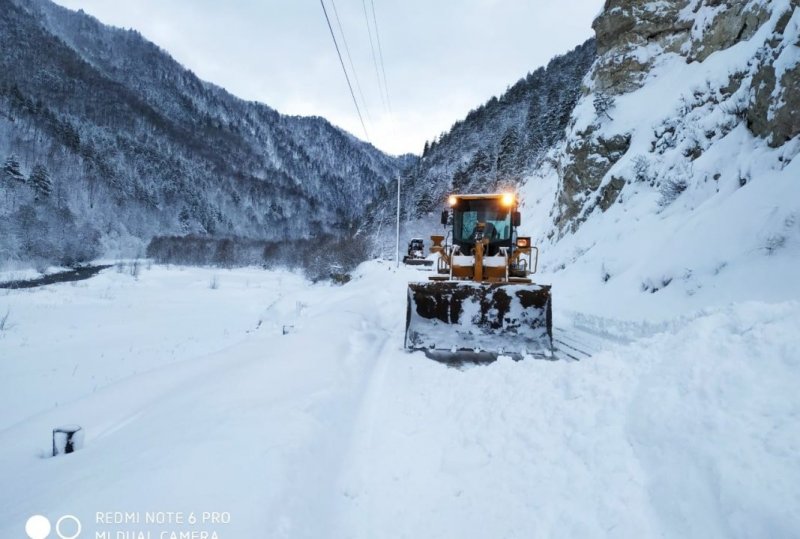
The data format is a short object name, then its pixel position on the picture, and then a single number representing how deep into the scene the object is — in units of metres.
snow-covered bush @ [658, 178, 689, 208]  11.84
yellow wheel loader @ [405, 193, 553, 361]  7.35
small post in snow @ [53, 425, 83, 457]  3.45
